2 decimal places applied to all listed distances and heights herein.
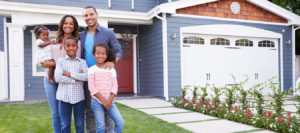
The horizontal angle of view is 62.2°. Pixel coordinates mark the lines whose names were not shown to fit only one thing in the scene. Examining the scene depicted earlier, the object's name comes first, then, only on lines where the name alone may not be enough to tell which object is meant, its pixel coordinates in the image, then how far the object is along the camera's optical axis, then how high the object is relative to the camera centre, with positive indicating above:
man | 2.59 +0.25
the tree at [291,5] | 12.62 +3.03
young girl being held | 2.48 +0.13
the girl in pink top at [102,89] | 2.38 -0.23
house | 6.47 +0.70
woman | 2.51 +0.14
